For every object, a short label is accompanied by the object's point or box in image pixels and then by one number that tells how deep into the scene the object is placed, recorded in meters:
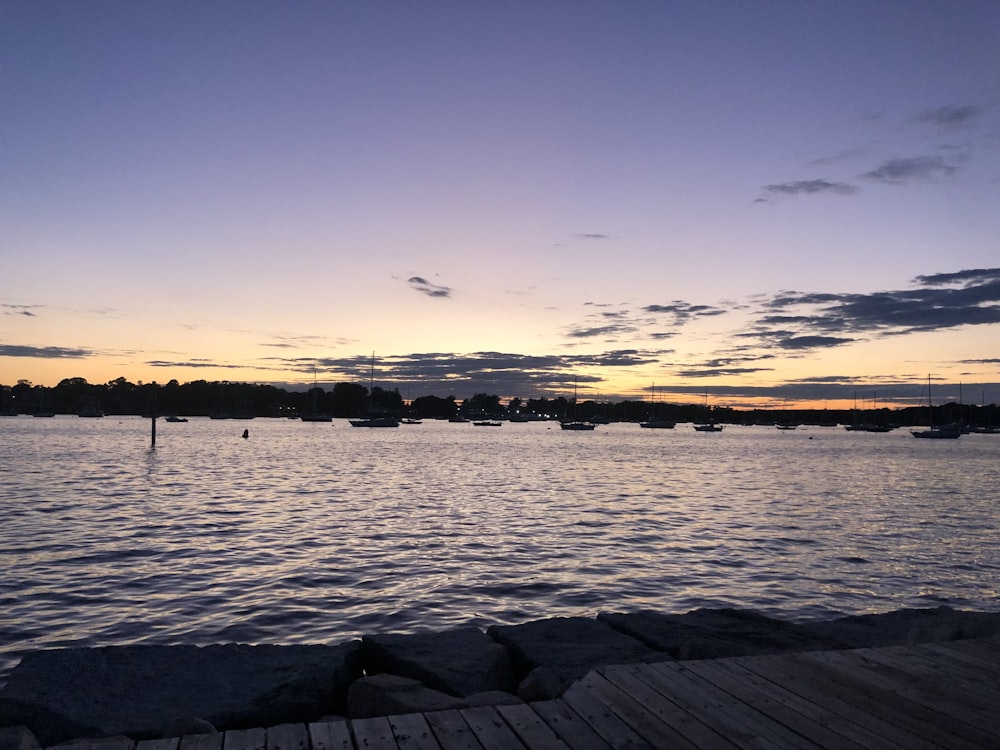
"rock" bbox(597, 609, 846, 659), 9.63
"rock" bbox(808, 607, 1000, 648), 8.63
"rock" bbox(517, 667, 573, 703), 8.05
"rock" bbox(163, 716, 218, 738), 6.27
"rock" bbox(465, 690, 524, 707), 7.01
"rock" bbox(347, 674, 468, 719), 7.32
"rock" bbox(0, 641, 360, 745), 7.30
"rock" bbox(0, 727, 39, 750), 5.38
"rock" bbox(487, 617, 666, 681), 9.26
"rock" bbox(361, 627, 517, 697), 8.81
